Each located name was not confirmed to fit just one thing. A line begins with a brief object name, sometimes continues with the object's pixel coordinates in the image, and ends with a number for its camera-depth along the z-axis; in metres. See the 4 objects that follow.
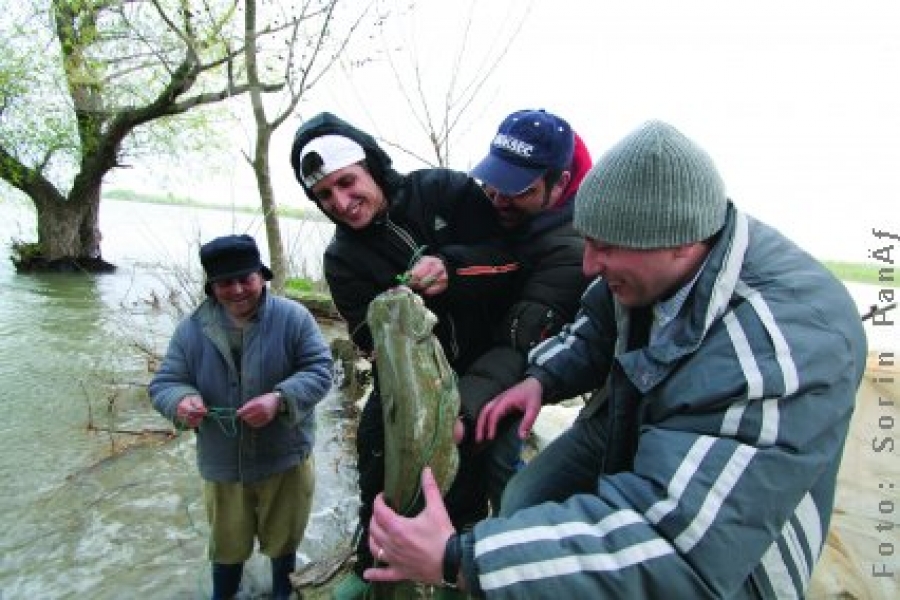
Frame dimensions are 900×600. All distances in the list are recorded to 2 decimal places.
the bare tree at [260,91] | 7.63
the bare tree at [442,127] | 4.75
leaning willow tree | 15.04
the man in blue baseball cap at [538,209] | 2.44
